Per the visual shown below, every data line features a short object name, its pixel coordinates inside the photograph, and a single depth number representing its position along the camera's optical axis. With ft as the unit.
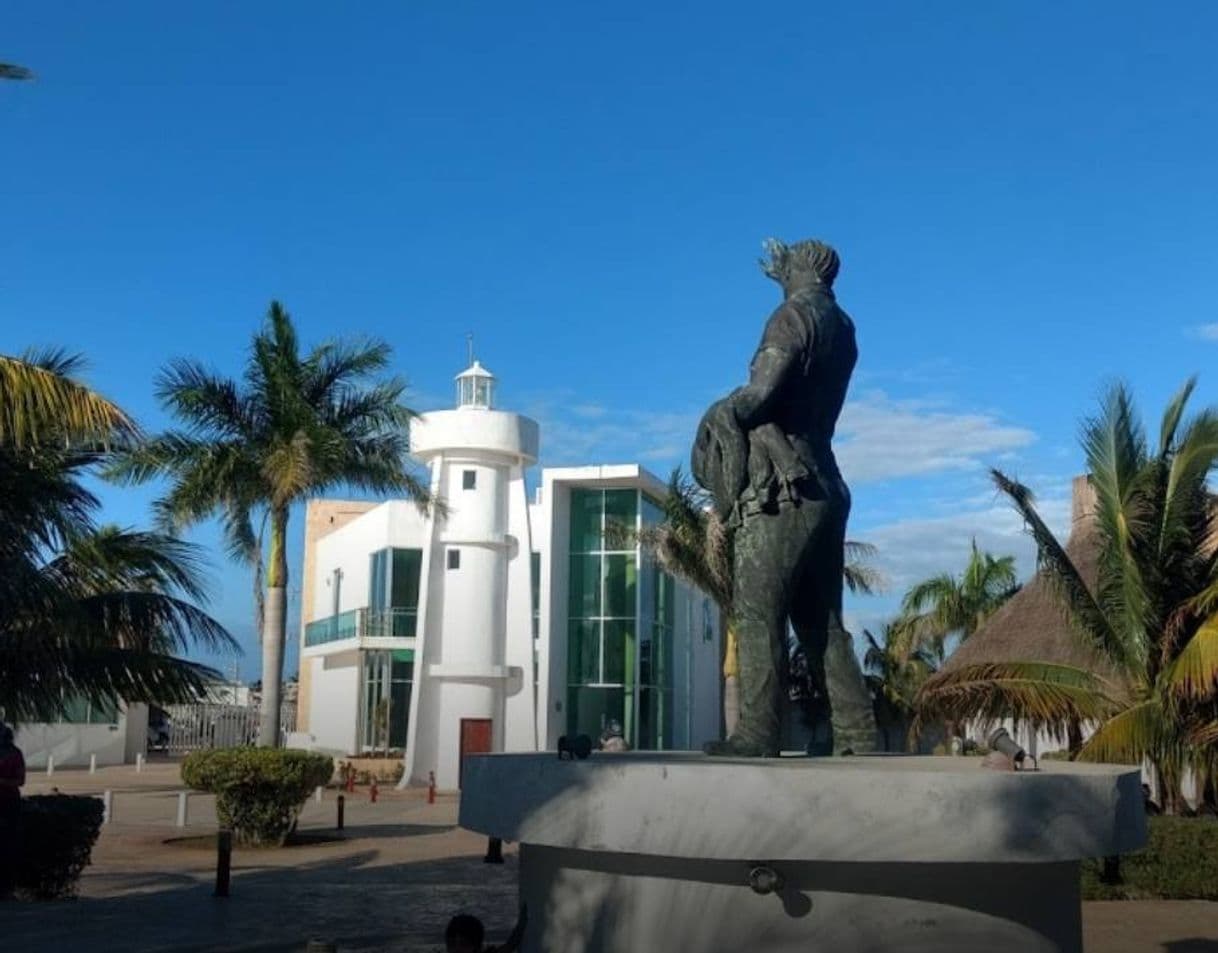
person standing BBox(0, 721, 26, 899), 36.60
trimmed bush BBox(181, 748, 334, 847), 60.49
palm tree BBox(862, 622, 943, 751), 130.62
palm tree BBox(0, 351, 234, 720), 36.50
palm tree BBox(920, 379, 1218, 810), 42.14
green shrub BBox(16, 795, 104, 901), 39.01
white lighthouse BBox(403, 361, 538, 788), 111.04
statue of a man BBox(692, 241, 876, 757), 21.39
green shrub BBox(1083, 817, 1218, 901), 41.04
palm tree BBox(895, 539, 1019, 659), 142.72
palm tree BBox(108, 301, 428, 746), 66.59
